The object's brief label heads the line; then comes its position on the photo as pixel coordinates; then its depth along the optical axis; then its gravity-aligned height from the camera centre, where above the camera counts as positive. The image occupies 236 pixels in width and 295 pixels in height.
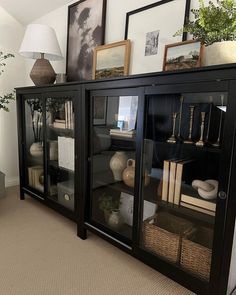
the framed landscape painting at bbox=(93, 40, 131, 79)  1.99 +0.46
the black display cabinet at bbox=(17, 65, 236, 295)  1.18 -0.35
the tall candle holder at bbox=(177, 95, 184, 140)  1.43 +0.01
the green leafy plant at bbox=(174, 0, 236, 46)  1.16 +0.47
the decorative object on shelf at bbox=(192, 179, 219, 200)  1.31 -0.42
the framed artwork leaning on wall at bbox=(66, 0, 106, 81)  2.22 +0.76
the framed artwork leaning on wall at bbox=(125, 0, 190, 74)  1.71 +0.65
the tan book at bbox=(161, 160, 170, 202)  1.51 -0.44
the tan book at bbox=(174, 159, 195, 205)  1.44 -0.40
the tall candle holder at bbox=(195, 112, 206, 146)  1.37 -0.06
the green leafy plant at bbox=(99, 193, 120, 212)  1.92 -0.75
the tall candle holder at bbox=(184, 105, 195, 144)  1.42 -0.07
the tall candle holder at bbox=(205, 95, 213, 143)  1.35 -0.06
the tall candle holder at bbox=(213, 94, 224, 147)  1.21 -0.09
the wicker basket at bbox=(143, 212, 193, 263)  1.44 -0.77
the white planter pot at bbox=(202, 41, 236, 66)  1.15 +0.31
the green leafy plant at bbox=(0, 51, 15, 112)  2.73 +0.16
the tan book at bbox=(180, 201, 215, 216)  1.32 -0.55
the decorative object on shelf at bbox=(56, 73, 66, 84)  2.36 +0.32
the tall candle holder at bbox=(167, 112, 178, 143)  1.50 -0.14
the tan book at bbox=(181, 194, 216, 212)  1.31 -0.51
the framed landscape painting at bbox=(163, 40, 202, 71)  1.59 +0.41
